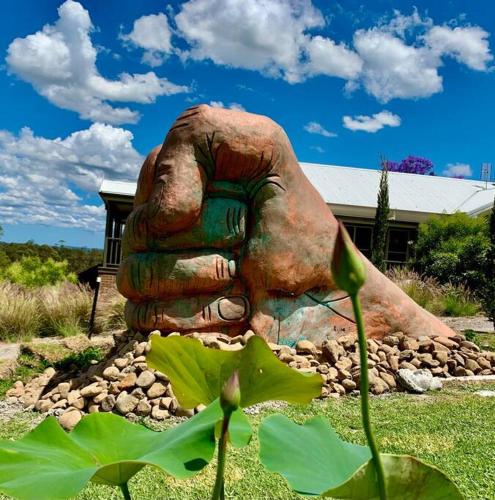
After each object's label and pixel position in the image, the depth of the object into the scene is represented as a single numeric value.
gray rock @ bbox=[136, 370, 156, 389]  4.98
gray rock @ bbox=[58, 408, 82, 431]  4.40
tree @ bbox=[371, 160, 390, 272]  15.44
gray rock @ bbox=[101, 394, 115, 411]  4.78
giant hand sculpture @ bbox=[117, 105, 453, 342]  5.59
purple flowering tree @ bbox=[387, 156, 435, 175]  36.50
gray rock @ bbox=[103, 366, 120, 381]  5.21
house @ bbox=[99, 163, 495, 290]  17.41
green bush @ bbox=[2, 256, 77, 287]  14.84
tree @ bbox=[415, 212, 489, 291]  15.63
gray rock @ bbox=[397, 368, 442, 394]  5.48
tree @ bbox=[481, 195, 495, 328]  10.71
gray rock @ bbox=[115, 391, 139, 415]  4.70
